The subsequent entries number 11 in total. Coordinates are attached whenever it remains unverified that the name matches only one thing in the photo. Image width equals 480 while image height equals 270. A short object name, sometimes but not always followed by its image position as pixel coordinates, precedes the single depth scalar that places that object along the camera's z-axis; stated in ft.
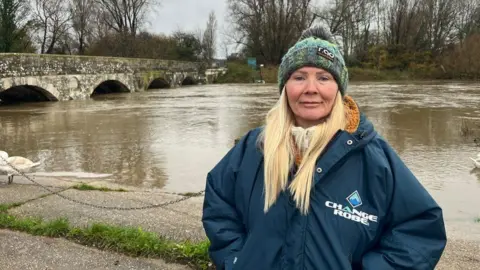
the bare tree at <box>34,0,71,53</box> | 130.62
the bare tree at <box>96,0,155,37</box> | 153.38
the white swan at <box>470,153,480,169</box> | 24.79
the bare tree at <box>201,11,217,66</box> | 203.92
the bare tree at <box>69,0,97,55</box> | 145.89
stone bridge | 62.69
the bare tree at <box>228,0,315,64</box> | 161.89
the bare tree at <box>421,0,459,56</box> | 169.37
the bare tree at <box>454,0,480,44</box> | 171.53
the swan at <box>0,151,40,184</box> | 18.43
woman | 5.27
